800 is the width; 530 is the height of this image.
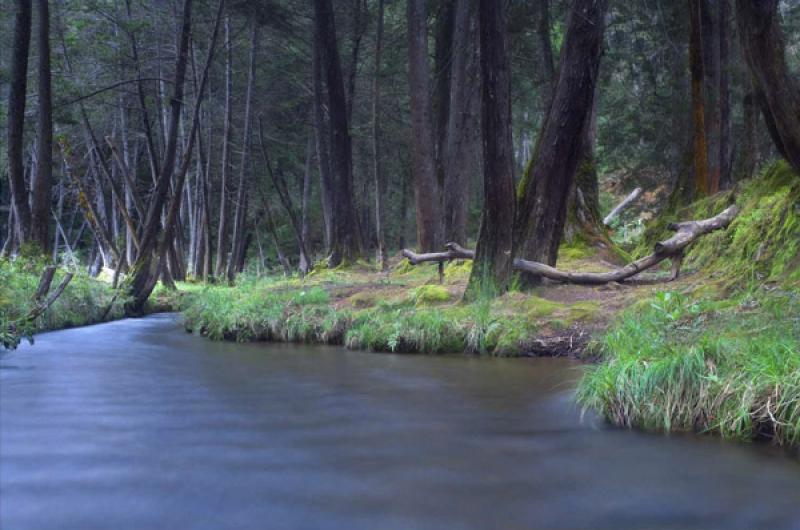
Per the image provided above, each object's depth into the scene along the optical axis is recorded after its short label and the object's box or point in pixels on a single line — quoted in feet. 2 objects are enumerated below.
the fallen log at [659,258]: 32.48
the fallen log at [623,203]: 66.69
